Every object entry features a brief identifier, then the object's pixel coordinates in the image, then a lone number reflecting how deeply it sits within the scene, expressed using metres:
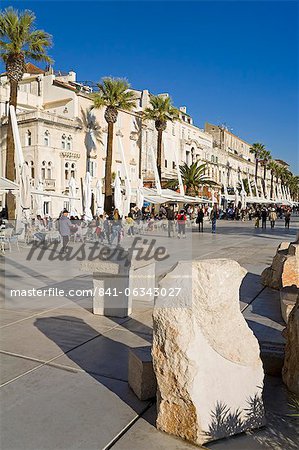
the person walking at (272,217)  28.23
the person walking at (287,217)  27.13
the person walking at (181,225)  21.71
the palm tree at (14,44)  22.09
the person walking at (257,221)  28.70
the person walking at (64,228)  13.30
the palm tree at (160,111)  41.72
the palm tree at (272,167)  90.74
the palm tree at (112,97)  34.39
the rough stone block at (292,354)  3.46
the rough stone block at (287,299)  5.57
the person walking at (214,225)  24.46
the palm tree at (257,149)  75.58
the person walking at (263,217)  27.27
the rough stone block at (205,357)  2.76
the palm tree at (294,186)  117.56
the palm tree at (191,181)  44.91
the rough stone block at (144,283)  7.01
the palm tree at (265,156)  76.88
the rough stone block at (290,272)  7.28
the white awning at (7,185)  15.15
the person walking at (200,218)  24.85
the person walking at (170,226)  21.25
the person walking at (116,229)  16.95
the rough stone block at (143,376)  3.37
